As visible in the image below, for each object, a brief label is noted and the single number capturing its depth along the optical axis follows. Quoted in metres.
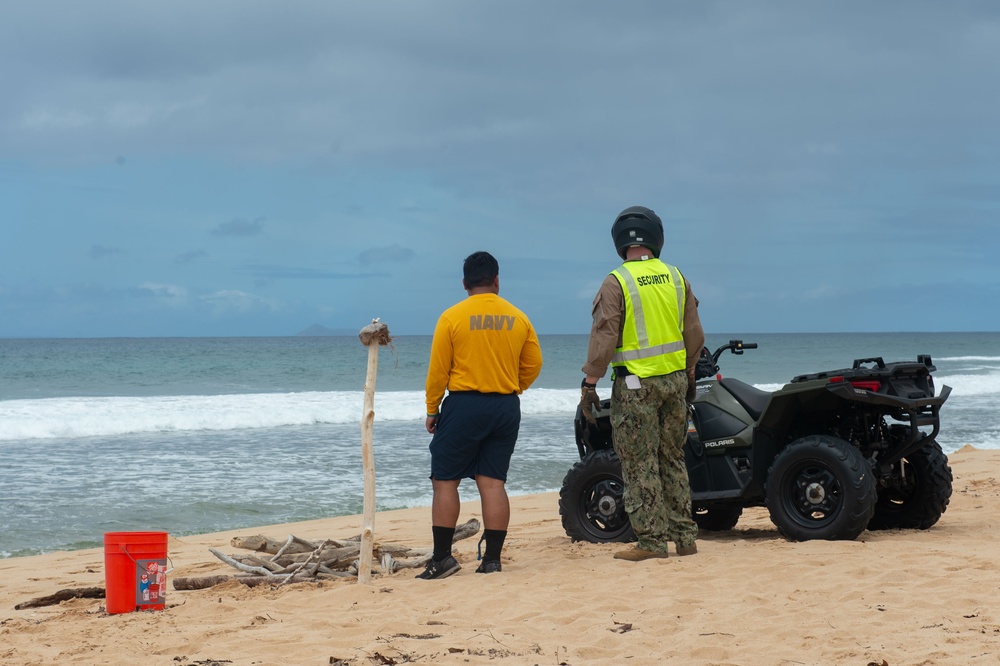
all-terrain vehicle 12.26
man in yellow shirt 11.56
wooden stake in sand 11.36
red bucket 10.48
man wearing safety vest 11.80
